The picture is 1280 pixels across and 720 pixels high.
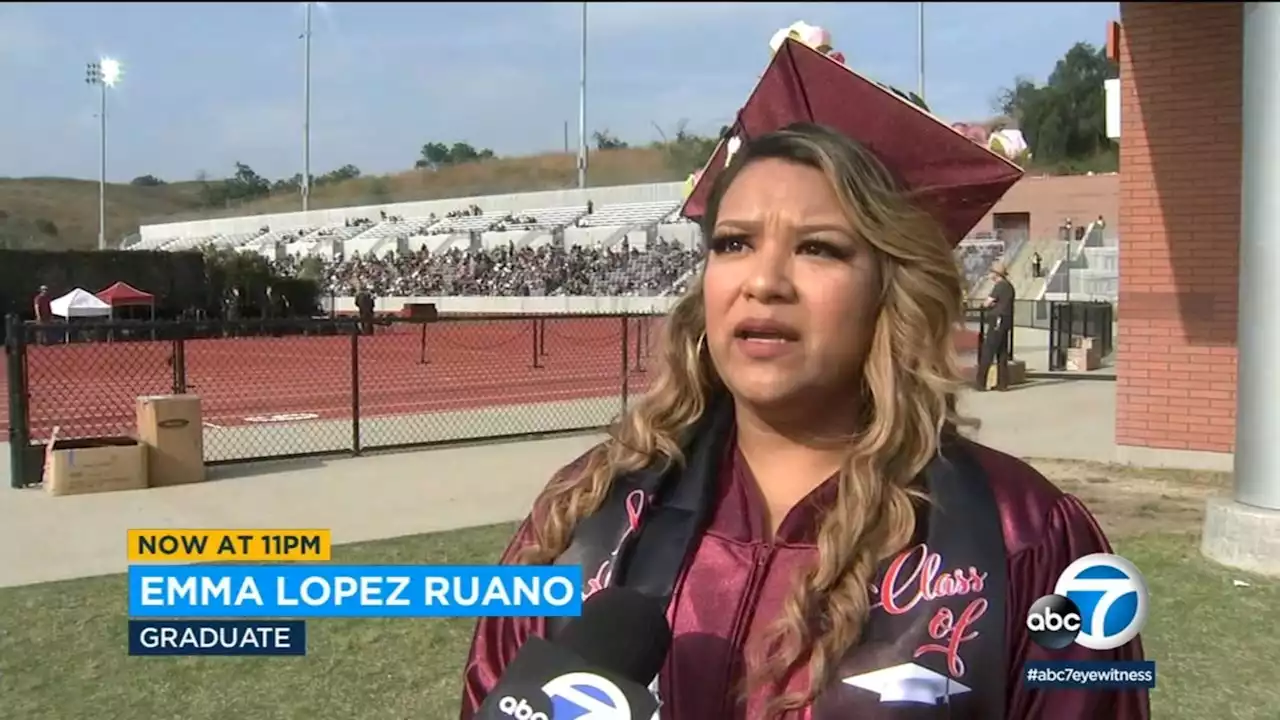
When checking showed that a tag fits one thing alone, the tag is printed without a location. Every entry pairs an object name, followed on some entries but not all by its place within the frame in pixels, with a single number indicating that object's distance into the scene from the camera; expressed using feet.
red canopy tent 68.48
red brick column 29.78
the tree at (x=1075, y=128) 154.15
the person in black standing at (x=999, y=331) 49.26
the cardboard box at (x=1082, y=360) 62.28
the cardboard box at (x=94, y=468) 26.66
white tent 66.28
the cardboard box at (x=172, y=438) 27.91
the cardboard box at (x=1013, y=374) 51.19
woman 4.98
